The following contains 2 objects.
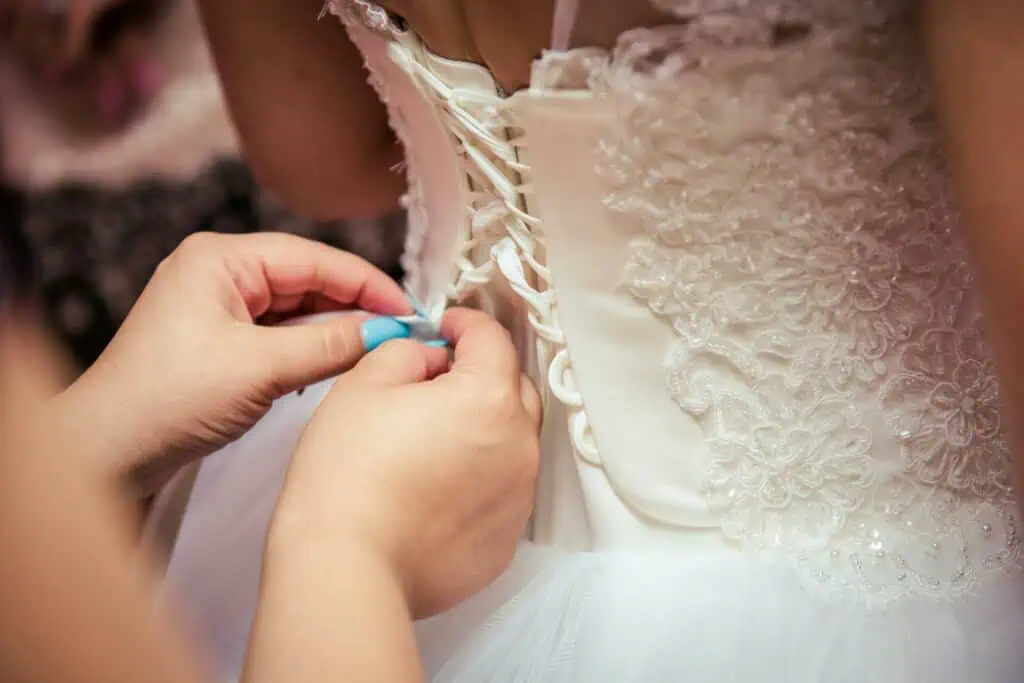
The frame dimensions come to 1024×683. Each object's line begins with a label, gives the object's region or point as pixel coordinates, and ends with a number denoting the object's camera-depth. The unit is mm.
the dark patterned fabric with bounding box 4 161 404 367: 1511
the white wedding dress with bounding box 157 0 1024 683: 425
